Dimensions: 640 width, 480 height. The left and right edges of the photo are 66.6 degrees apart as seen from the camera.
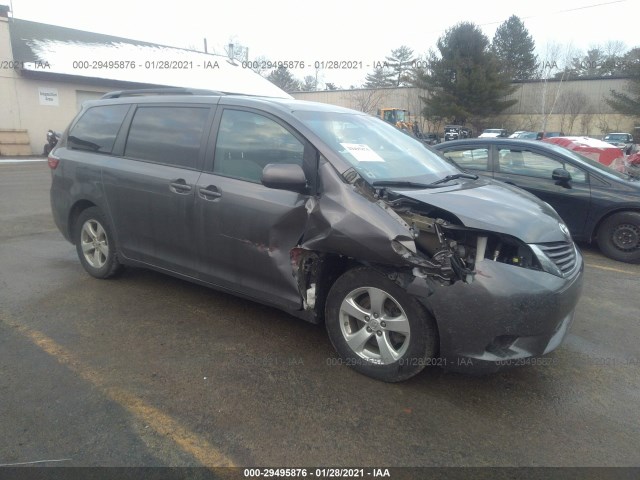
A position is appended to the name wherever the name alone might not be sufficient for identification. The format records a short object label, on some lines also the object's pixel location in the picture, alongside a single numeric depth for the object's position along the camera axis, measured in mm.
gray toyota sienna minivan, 2852
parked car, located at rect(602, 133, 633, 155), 31148
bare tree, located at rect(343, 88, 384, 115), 45750
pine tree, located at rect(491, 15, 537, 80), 56844
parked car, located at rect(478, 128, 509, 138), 35062
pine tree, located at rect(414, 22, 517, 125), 39281
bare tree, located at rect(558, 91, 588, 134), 41906
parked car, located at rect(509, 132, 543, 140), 31383
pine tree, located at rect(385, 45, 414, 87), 60444
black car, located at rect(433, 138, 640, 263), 6238
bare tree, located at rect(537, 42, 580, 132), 42156
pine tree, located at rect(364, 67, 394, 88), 61125
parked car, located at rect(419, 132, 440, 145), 32650
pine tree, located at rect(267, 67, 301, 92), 63344
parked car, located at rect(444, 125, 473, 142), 33650
